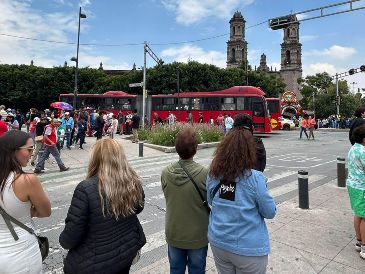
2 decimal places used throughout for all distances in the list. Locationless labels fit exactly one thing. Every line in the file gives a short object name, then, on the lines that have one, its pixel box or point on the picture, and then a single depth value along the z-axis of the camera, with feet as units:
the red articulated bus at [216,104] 83.82
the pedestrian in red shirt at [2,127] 31.94
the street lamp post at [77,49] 78.59
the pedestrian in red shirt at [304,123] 77.54
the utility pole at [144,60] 75.78
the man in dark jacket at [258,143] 12.94
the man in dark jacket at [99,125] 55.31
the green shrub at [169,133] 57.41
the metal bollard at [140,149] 47.91
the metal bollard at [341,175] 28.35
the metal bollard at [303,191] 21.86
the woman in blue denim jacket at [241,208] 8.22
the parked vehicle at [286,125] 128.12
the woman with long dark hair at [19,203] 7.48
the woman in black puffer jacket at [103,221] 7.57
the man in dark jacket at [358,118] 22.01
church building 279.28
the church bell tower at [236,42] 278.26
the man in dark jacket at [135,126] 62.98
